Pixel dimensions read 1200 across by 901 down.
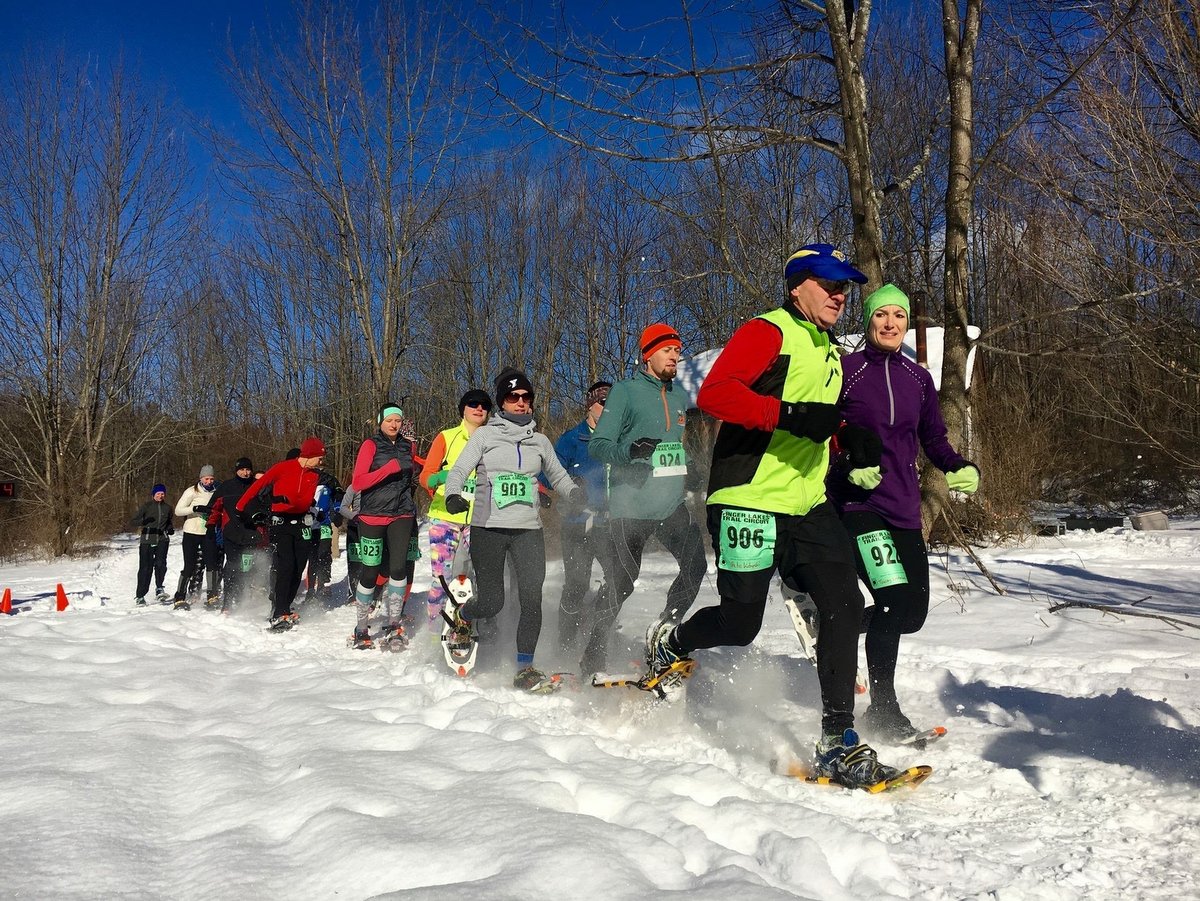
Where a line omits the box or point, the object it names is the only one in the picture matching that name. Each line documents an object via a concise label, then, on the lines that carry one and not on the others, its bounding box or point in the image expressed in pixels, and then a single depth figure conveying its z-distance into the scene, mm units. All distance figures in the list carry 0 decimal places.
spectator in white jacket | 10414
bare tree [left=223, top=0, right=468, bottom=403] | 15680
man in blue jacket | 4988
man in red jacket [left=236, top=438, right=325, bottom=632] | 7977
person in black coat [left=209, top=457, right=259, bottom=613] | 9719
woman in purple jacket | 3676
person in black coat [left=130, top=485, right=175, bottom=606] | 10711
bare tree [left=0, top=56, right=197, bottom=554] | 21719
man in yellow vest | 3283
